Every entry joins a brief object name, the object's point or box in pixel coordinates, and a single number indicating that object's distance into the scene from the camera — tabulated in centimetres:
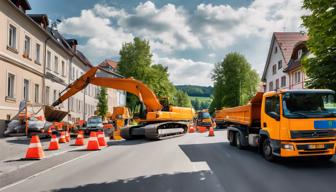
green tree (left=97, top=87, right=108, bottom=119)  4712
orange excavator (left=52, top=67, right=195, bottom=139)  1923
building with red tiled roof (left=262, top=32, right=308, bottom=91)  4206
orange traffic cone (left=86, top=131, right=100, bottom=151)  1421
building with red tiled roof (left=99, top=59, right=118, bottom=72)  7812
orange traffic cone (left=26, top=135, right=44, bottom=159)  1140
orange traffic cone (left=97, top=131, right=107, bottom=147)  1602
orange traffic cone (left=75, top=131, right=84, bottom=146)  1661
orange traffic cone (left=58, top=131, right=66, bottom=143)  1792
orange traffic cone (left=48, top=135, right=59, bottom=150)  1445
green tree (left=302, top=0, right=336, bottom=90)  1455
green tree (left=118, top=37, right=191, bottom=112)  5872
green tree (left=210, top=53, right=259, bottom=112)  6556
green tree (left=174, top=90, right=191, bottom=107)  13675
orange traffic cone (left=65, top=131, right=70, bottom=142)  1836
